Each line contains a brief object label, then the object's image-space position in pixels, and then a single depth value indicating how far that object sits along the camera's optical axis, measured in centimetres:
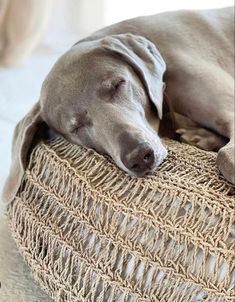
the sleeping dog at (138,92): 145
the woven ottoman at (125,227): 118
